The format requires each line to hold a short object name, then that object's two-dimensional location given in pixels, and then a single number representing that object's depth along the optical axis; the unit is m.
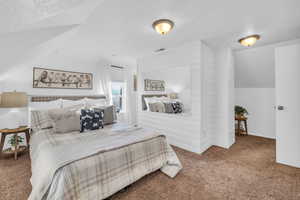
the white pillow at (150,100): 3.58
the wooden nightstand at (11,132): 2.30
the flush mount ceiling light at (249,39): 2.30
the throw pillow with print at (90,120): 2.24
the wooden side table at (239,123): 3.57
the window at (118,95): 4.22
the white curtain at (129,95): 4.34
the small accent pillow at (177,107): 3.08
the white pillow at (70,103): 2.99
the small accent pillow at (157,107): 3.33
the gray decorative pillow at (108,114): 2.67
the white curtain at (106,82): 3.78
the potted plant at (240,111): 3.61
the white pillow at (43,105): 2.64
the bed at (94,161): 1.18
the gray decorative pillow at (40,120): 2.36
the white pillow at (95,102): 3.26
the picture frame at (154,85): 3.59
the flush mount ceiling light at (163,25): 1.82
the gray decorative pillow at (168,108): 3.15
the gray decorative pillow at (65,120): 2.10
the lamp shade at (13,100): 2.27
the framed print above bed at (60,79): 2.85
